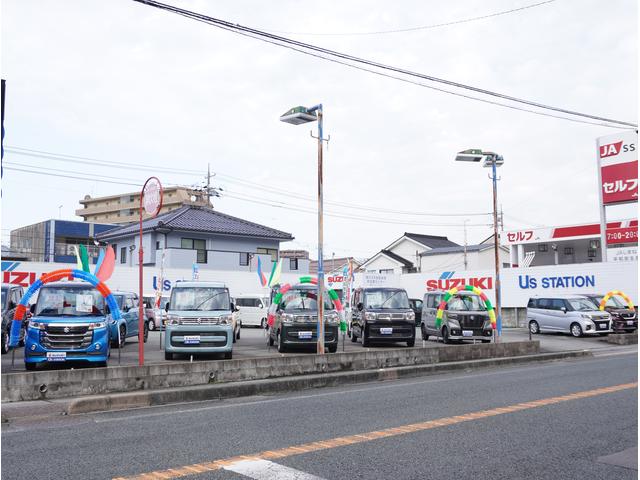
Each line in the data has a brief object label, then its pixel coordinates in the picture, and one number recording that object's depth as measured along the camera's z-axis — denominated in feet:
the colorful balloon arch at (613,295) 86.69
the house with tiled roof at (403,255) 200.13
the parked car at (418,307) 92.77
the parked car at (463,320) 67.72
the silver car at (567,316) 82.53
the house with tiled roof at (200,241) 128.77
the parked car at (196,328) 48.93
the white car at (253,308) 104.53
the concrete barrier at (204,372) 32.50
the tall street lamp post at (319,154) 47.98
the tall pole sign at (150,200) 37.86
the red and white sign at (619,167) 109.19
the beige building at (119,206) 278.87
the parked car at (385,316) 62.64
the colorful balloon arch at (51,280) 38.11
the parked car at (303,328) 55.57
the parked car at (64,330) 40.46
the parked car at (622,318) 85.25
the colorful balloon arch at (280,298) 57.33
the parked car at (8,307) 50.72
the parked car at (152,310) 90.20
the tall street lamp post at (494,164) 61.72
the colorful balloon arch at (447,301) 64.59
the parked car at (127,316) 61.31
